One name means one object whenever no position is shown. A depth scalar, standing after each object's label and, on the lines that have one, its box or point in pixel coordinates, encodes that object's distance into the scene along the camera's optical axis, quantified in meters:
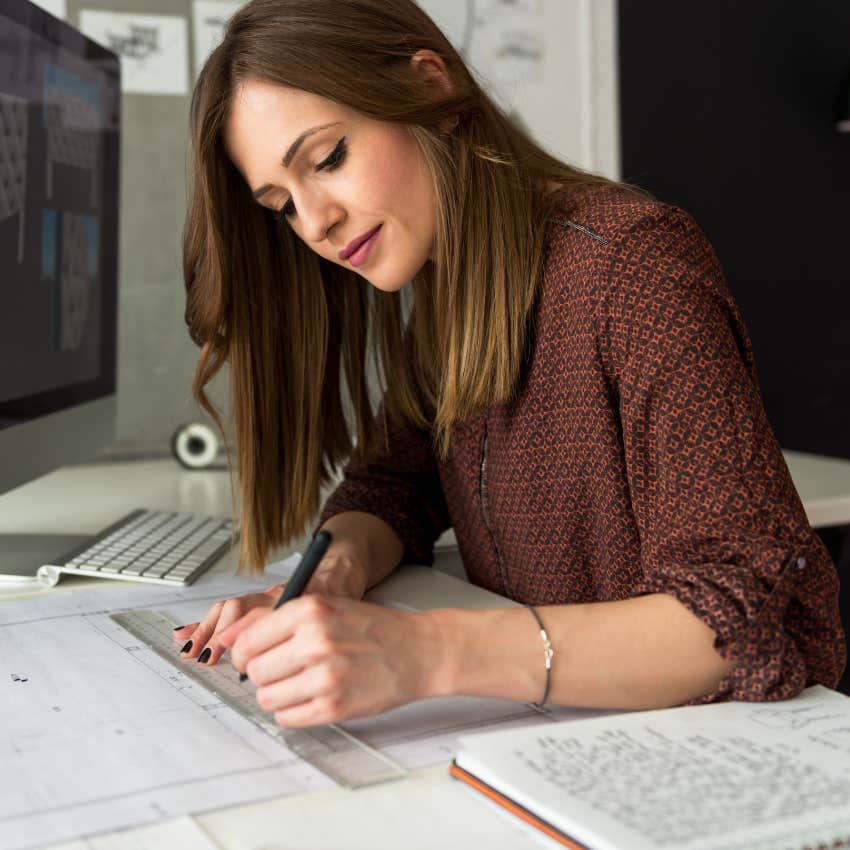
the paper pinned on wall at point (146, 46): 2.09
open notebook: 0.61
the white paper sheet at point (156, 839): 0.63
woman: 0.82
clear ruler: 0.73
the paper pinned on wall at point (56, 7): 2.04
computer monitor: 1.34
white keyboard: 1.24
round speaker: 2.03
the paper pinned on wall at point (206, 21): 2.14
